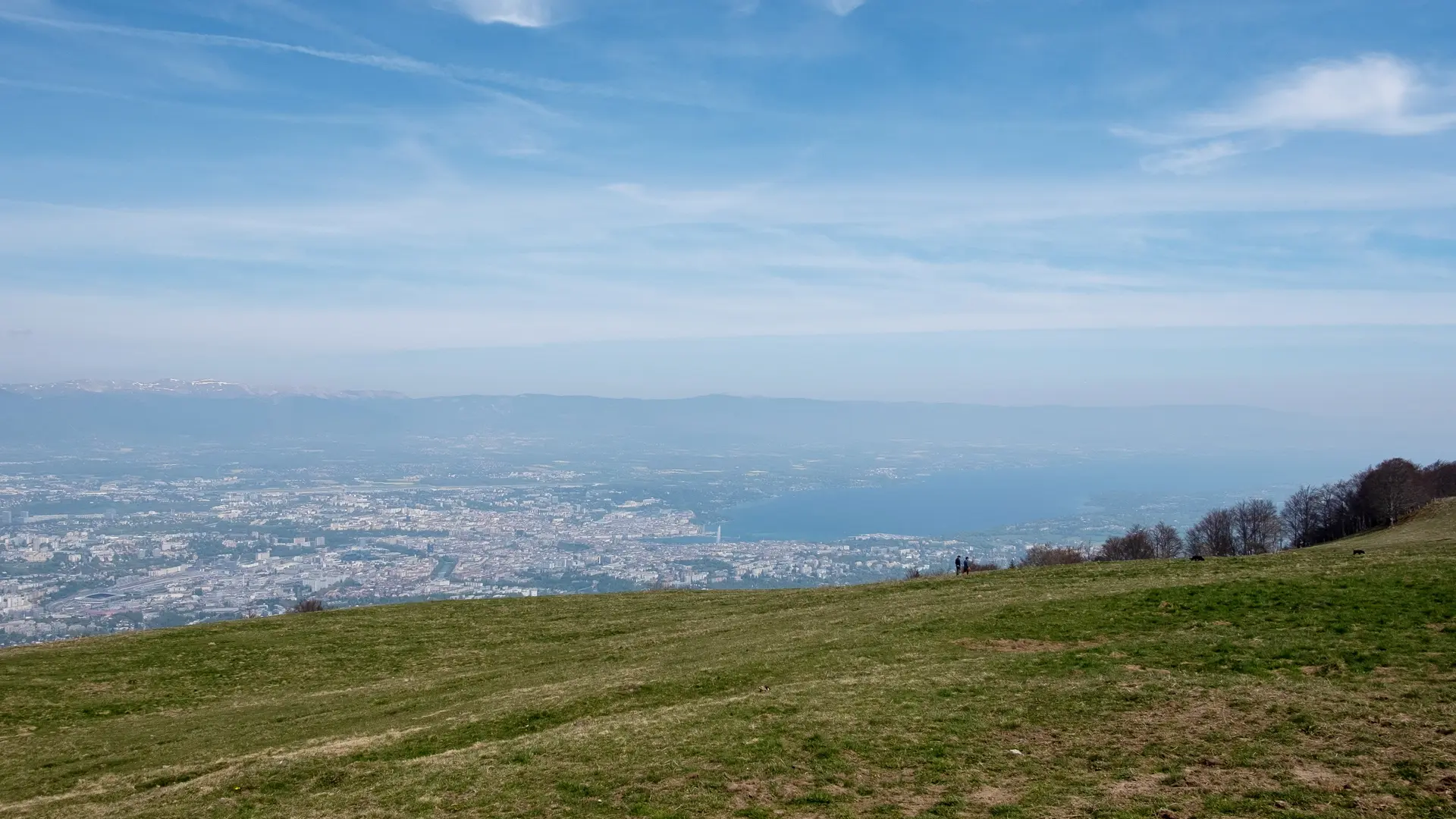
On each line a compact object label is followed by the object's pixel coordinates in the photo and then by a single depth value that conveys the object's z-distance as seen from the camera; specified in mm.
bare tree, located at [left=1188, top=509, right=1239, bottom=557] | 87250
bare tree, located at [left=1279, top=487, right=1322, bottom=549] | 83688
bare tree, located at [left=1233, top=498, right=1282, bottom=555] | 86375
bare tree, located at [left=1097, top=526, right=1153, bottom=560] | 85688
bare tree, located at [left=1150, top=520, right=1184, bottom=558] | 90562
